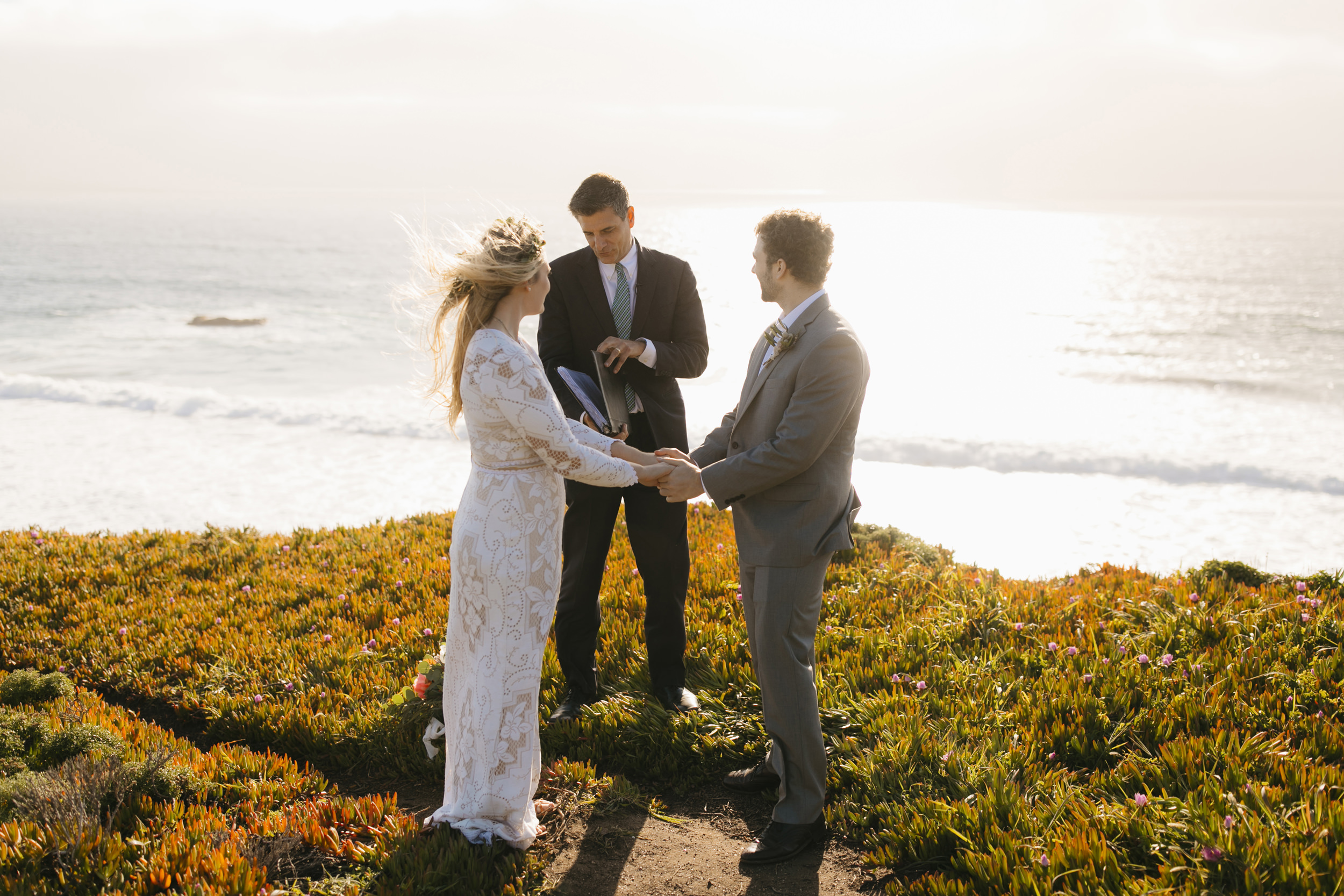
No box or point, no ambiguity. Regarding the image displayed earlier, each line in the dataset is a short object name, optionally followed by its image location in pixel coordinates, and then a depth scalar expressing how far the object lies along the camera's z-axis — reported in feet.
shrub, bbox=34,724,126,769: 14.28
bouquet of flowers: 16.93
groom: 11.23
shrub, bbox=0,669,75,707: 17.52
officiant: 16.08
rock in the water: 133.90
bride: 10.74
